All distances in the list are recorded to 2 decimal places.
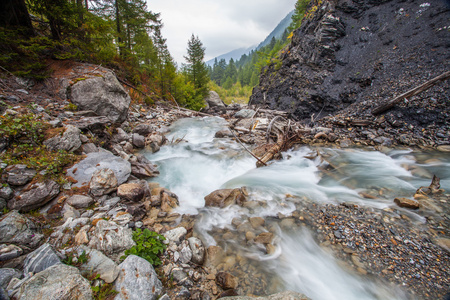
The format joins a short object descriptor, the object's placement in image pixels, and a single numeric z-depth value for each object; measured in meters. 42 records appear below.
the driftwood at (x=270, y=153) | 7.22
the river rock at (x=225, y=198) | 4.76
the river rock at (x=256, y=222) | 4.08
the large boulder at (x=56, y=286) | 1.73
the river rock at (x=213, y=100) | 25.80
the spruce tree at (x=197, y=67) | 23.28
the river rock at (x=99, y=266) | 2.21
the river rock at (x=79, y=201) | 3.35
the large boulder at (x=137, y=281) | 2.12
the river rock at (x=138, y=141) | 7.77
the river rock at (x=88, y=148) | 4.79
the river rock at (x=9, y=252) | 2.19
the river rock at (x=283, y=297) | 2.31
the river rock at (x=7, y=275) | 1.86
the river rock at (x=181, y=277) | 2.61
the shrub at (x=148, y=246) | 2.69
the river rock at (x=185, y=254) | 2.94
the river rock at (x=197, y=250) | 3.04
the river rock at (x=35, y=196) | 2.95
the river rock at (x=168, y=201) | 4.25
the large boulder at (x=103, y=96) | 6.88
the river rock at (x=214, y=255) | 3.19
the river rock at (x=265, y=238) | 3.66
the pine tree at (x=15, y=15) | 6.20
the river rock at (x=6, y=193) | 2.89
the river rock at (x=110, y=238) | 2.59
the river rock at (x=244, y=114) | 16.53
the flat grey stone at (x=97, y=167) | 3.92
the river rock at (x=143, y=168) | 5.46
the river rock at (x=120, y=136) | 7.08
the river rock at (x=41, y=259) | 2.12
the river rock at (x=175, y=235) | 3.20
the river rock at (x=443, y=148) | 6.59
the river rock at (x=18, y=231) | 2.39
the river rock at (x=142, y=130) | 8.80
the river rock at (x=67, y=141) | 4.16
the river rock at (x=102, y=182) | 3.74
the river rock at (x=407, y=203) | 3.94
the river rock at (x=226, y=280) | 2.74
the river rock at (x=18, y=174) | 3.09
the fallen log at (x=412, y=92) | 7.90
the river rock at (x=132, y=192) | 3.94
